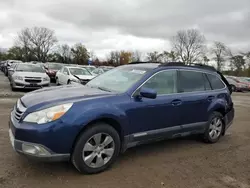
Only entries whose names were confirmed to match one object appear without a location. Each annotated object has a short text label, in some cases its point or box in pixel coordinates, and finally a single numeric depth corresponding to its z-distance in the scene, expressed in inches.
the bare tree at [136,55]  2417.5
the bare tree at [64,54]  2246.7
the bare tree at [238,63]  1835.7
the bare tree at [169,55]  2146.5
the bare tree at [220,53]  2039.7
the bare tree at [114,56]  2289.1
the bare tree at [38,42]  2169.2
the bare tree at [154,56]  2291.2
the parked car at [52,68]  587.7
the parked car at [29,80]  356.7
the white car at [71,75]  399.1
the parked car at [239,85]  773.3
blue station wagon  96.1
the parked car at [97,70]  502.8
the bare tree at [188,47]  2039.7
